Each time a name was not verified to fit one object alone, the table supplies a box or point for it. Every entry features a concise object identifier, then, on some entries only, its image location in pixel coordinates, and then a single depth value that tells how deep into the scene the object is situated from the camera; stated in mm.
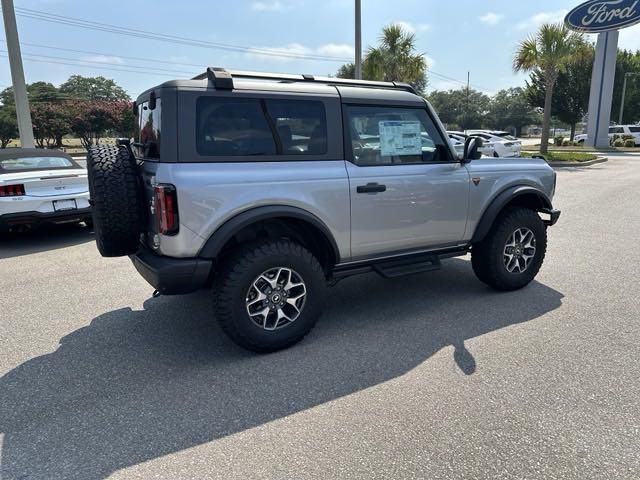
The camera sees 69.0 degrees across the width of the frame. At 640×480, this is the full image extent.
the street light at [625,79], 41622
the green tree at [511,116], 83062
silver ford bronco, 3092
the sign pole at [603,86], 27391
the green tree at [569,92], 40344
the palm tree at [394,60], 21359
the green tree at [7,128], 40656
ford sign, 26094
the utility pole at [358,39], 14148
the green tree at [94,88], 82750
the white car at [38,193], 6277
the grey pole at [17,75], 10117
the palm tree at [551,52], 19672
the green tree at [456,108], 79881
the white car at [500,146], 19375
